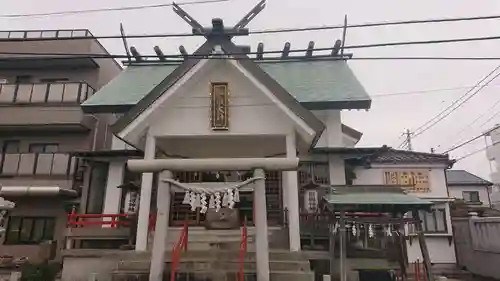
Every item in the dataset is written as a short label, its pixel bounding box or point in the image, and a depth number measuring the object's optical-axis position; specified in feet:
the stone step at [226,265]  31.48
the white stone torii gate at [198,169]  29.91
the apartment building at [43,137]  61.93
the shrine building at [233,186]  31.27
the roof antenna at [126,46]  62.90
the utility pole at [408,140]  139.99
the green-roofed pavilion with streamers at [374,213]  34.83
